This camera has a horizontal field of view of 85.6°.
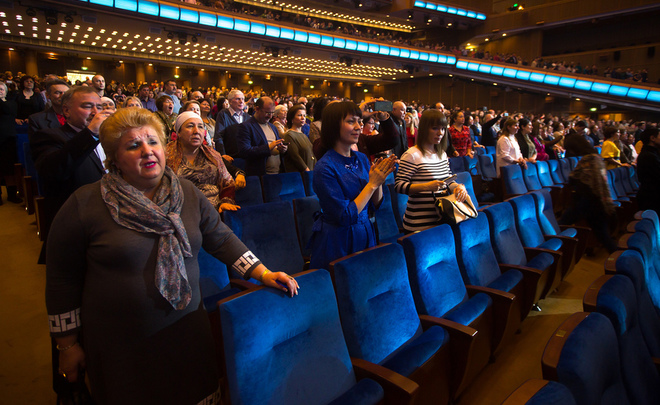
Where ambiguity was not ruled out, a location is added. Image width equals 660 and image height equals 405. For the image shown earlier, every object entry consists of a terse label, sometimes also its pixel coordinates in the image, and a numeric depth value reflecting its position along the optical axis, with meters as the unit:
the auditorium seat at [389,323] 1.33
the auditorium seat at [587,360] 0.82
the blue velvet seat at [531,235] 2.61
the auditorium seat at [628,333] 1.09
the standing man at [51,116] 2.20
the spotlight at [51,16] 9.83
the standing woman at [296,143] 3.31
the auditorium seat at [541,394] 0.73
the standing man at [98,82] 4.26
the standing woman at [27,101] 5.16
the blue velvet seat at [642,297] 1.36
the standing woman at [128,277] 0.96
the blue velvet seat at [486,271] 1.82
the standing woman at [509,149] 4.46
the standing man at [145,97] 5.63
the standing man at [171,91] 5.27
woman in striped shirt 2.16
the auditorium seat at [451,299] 1.46
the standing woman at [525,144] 4.91
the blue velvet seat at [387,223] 2.73
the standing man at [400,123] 3.38
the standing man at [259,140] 3.09
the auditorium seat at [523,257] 2.08
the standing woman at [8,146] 4.56
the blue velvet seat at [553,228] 2.89
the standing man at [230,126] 3.55
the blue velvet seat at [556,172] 5.09
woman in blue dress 1.57
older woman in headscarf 1.91
